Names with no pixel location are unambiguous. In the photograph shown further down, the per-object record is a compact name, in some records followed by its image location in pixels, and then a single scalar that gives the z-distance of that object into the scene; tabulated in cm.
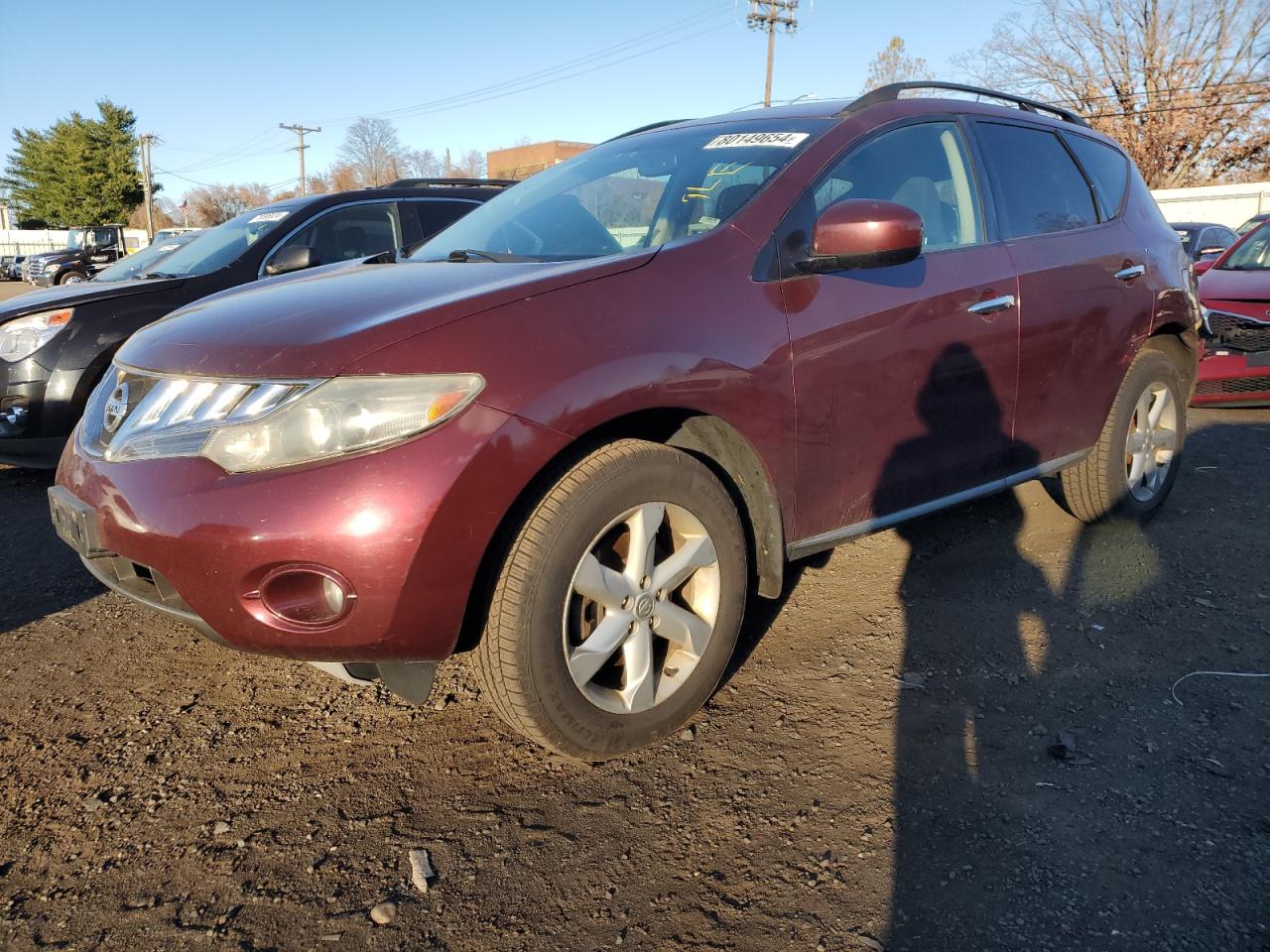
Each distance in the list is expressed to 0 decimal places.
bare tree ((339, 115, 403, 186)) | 6397
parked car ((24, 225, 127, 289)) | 2393
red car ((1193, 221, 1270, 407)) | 685
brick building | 4959
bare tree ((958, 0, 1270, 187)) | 3606
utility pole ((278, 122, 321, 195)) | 5623
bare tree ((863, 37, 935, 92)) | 3972
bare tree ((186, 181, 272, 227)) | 6838
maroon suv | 206
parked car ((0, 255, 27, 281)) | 3420
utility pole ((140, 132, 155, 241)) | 5114
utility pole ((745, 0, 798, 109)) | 3650
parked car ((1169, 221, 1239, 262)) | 1379
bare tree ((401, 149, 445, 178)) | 6575
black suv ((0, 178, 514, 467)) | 486
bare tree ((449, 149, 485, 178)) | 6609
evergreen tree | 5384
